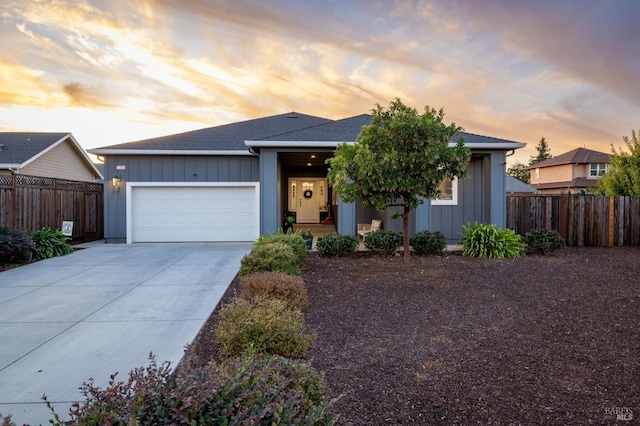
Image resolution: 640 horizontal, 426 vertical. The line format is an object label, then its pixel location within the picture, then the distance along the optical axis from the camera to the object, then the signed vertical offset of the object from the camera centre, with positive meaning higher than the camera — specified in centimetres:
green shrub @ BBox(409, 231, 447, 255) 941 -75
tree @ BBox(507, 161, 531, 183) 5084 +552
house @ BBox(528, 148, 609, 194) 3119 +352
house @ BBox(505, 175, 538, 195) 2948 +191
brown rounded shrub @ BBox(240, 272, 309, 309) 479 -97
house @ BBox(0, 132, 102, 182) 1465 +245
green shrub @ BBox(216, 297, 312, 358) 341 -110
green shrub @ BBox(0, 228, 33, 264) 802 -70
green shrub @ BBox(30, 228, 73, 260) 914 -78
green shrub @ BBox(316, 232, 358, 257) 920 -80
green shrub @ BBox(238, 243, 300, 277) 619 -78
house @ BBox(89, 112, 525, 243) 1128 +70
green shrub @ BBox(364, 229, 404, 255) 930 -69
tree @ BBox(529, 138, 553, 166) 5828 +901
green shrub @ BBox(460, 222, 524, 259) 921 -76
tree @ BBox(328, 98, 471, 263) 680 +99
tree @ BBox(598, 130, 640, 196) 1548 +170
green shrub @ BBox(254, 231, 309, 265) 748 -59
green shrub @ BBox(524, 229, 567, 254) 947 -71
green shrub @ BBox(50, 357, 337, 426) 143 -76
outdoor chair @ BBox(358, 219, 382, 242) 1169 -46
